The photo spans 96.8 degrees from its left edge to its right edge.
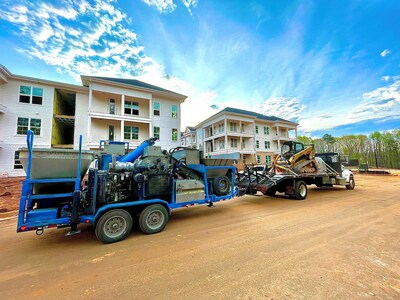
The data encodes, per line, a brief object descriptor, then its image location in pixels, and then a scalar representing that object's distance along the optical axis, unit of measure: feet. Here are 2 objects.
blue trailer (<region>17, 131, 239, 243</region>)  12.73
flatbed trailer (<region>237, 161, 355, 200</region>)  28.23
